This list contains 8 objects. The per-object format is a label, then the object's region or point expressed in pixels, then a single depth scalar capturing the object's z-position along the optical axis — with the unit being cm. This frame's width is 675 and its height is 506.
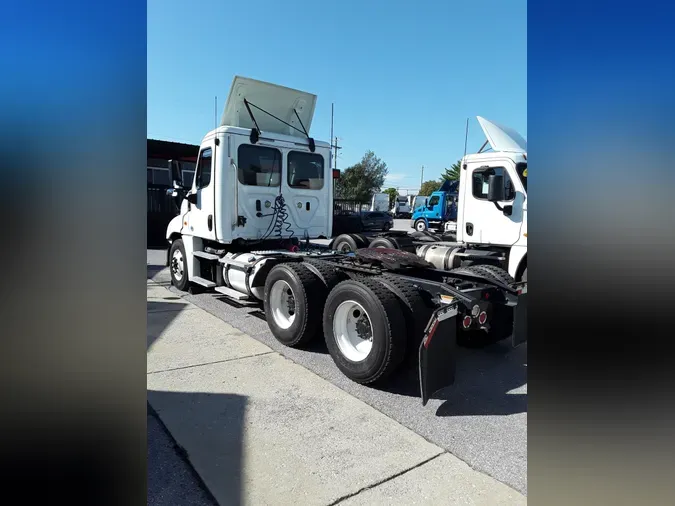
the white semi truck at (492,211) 726
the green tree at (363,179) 4763
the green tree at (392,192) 6343
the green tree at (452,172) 5309
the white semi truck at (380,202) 4125
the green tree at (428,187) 6158
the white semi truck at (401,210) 4466
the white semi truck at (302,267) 406
